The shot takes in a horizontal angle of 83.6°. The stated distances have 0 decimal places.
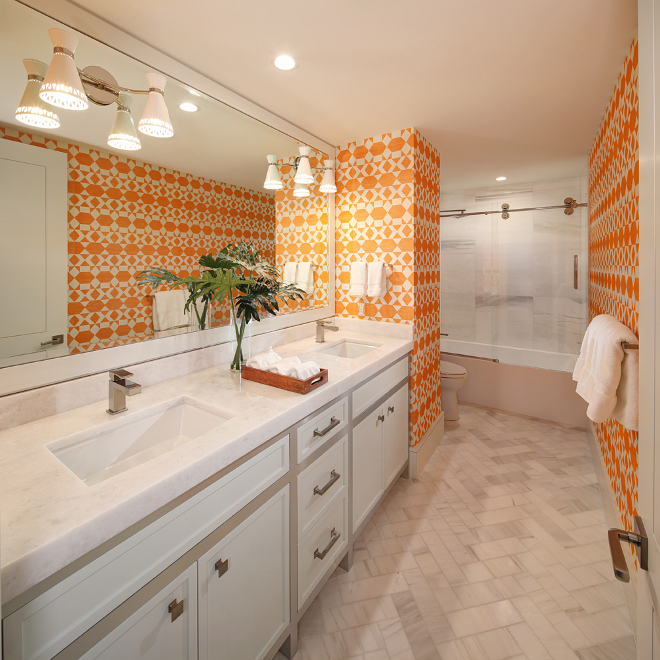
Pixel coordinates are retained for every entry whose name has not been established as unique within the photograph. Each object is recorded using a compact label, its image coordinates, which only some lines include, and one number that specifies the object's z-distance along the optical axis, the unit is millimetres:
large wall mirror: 1162
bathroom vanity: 713
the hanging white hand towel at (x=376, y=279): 2525
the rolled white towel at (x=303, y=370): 1498
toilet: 3363
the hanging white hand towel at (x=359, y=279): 2588
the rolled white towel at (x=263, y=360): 1649
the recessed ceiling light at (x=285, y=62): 1615
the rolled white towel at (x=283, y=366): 1529
